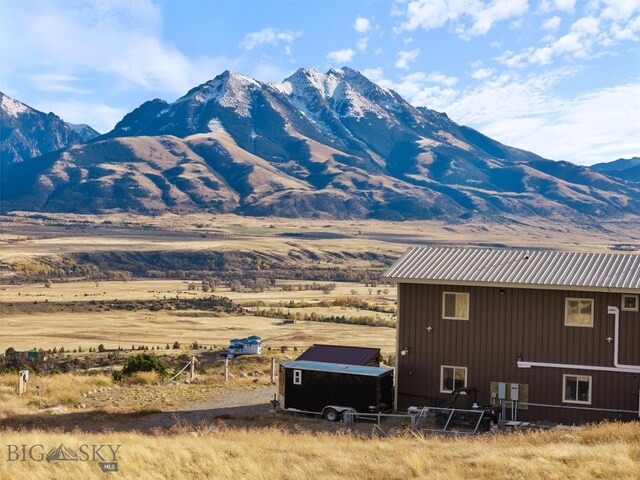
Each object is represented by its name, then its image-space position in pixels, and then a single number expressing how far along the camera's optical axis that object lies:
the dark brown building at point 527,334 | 29.36
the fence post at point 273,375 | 40.55
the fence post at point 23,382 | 34.19
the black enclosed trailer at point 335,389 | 30.69
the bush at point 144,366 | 40.28
